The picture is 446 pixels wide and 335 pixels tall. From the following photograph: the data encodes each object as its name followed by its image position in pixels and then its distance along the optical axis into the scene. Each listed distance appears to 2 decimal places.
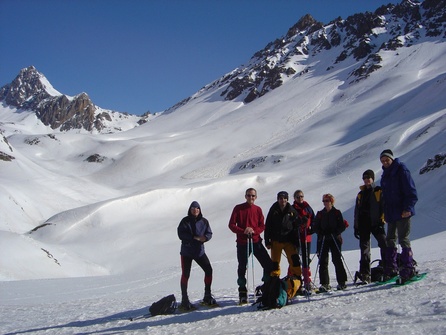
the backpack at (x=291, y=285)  6.88
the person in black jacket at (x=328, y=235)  7.64
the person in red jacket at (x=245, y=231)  7.36
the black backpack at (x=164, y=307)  7.12
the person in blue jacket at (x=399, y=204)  6.55
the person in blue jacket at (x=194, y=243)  7.51
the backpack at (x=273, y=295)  6.47
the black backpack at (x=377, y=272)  7.63
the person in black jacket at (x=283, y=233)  7.16
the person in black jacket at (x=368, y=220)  7.52
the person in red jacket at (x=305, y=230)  7.49
